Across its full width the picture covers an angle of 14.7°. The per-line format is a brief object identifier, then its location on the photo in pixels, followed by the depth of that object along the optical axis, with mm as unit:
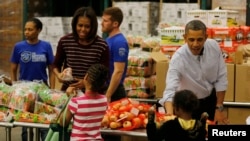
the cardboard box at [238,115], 10586
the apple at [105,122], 7998
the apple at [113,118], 7986
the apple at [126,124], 7893
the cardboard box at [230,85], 10754
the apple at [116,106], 8340
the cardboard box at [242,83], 10673
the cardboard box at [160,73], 11027
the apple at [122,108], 8238
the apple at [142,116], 8046
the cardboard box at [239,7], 13198
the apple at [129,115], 8005
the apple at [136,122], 7911
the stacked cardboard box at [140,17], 14347
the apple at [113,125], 7916
